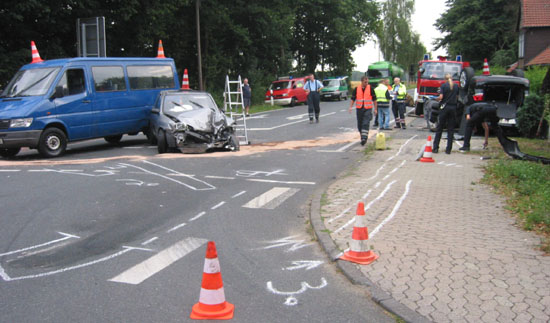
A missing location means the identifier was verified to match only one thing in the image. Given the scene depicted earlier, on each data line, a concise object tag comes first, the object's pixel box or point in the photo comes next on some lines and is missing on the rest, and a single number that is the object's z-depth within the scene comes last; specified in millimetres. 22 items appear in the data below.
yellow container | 13352
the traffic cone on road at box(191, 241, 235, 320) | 3867
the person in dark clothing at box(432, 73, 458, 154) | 12617
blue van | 11914
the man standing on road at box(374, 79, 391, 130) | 17938
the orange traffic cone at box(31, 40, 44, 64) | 14336
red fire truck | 24016
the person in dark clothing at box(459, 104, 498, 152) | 12938
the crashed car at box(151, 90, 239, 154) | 12570
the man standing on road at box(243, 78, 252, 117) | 27856
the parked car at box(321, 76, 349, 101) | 42688
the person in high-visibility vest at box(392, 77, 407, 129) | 19359
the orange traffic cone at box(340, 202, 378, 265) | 5145
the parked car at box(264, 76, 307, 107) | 36094
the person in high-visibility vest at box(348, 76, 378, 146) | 14094
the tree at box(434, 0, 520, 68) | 47288
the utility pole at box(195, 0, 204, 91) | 27203
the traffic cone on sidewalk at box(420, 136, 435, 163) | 11523
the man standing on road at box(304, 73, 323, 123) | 20627
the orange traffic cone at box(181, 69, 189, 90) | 20656
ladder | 14616
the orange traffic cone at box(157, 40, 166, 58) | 17000
